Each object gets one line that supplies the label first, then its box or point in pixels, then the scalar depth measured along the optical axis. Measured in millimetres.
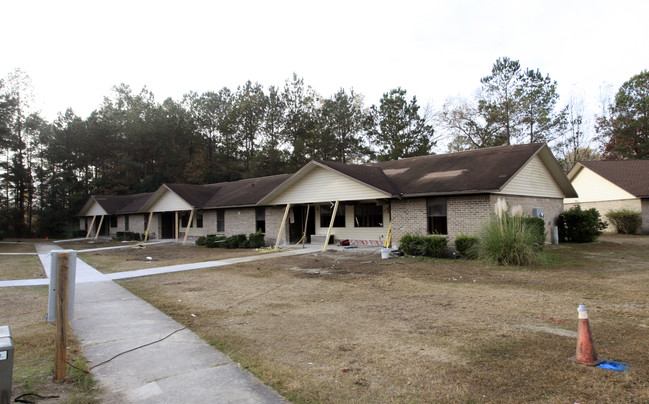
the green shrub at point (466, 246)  14009
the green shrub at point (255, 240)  22328
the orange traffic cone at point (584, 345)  4324
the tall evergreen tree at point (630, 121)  38938
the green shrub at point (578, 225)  19828
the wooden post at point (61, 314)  4250
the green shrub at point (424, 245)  15106
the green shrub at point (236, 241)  23094
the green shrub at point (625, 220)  24859
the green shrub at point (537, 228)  12852
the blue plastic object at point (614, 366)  4152
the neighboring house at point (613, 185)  24906
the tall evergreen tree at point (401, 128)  40094
